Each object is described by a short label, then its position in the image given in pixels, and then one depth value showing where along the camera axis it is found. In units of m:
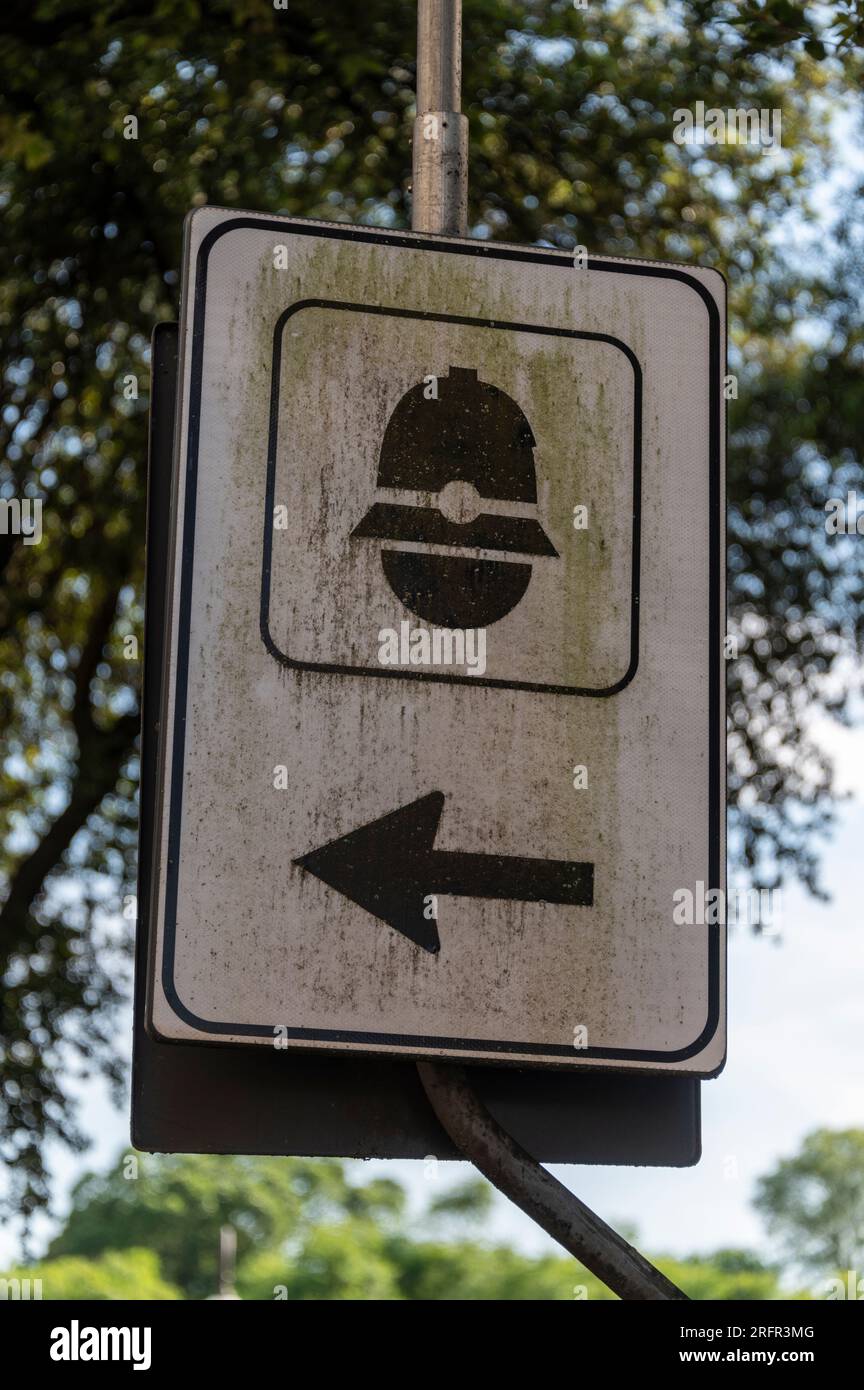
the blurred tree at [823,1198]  49.22
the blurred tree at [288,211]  9.38
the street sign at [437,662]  2.41
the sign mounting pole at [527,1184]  2.29
